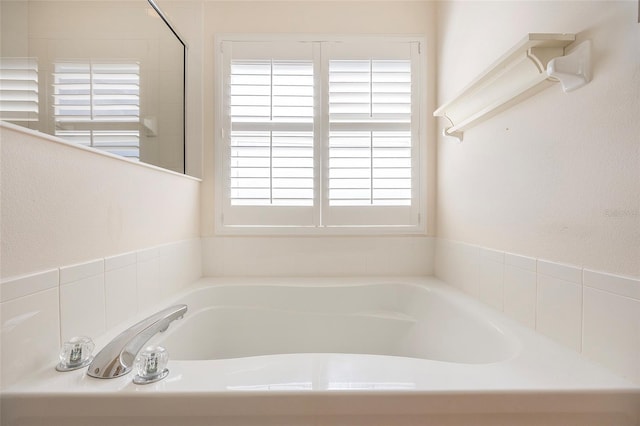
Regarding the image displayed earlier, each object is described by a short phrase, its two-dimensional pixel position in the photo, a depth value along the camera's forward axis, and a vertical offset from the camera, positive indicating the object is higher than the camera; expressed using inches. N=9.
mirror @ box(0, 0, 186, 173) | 42.6 +23.4
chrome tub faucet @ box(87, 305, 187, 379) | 27.8 -14.0
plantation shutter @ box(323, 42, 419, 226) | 73.2 +18.9
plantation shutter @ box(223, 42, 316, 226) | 72.8 +19.1
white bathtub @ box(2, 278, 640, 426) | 25.5 -15.8
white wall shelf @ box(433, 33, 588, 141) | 33.6 +18.2
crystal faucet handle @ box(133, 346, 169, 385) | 27.0 -14.4
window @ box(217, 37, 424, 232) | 72.8 +20.1
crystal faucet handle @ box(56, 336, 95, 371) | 29.0 -14.3
